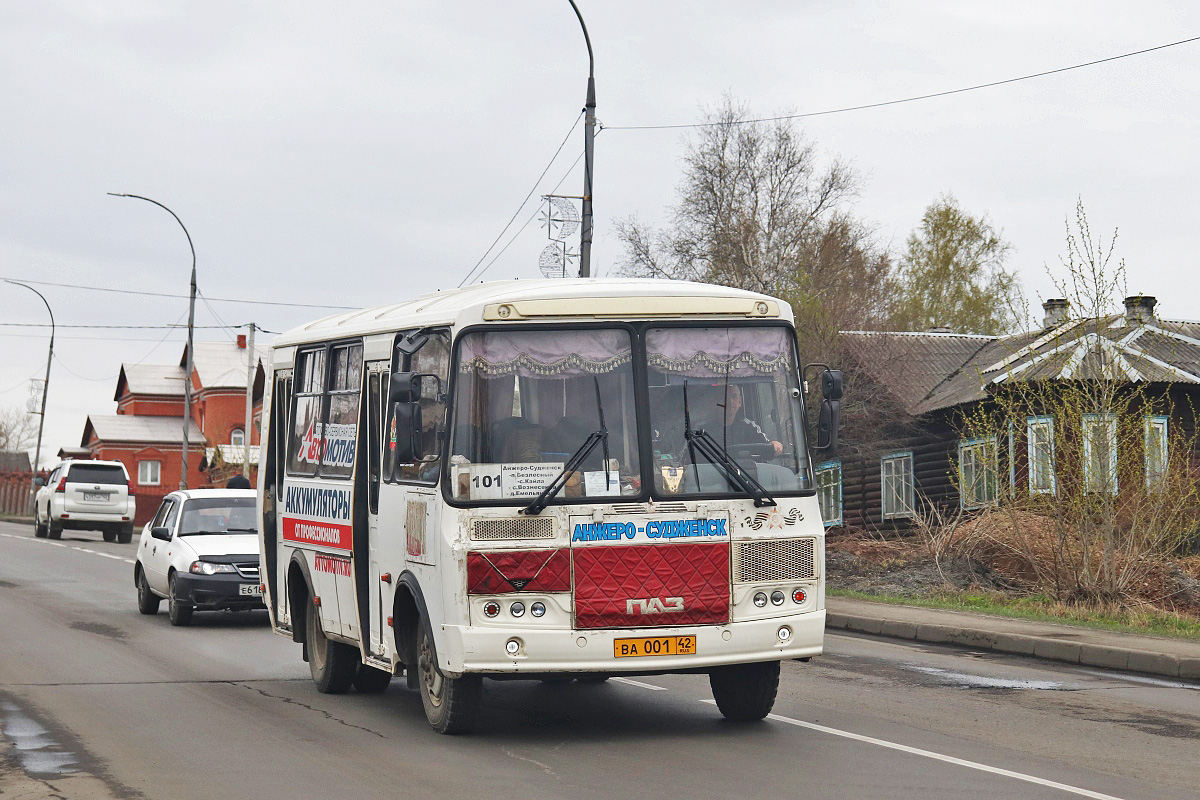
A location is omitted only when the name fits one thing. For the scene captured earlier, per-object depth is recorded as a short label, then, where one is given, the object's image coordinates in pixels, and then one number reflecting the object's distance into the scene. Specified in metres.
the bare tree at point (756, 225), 50.06
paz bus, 8.95
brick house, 85.81
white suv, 42.91
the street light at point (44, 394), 72.94
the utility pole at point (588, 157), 23.16
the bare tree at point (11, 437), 141.75
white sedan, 17.62
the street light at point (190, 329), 43.38
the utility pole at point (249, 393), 45.14
